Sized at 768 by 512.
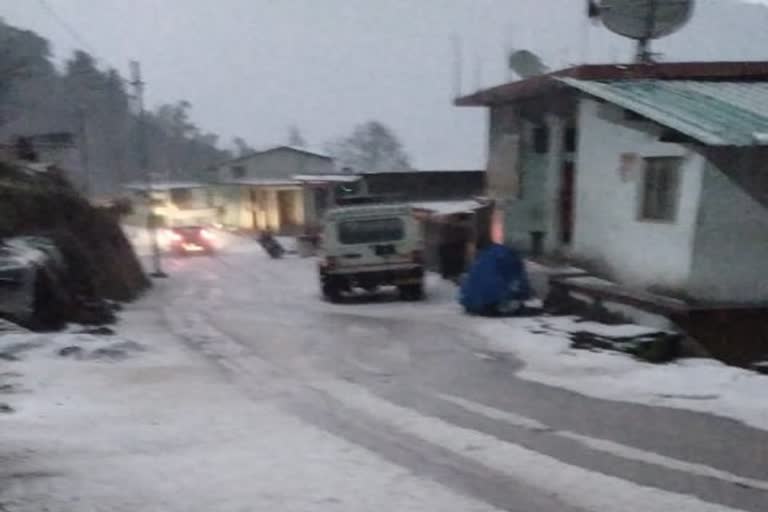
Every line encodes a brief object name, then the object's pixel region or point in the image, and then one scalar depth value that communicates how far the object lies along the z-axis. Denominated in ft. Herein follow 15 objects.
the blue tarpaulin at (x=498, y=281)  47.24
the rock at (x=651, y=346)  33.37
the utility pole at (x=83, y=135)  135.85
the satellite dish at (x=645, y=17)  48.49
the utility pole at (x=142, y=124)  104.63
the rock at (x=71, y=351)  32.91
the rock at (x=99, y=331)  38.29
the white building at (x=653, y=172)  36.70
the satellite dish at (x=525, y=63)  61.15
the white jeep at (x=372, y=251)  60.85
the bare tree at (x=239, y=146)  354.95
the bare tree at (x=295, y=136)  387.14
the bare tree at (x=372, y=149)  341.41
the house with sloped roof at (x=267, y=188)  168.96
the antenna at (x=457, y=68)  68.44
